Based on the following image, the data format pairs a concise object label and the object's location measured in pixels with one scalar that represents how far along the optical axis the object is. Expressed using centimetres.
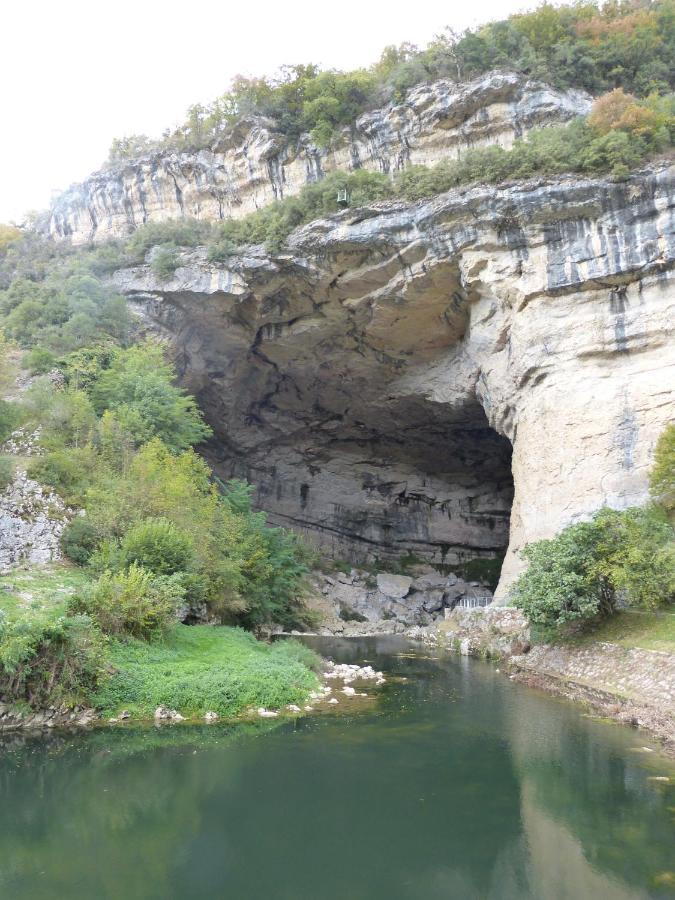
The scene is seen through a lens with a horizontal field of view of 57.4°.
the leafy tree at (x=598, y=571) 1655
